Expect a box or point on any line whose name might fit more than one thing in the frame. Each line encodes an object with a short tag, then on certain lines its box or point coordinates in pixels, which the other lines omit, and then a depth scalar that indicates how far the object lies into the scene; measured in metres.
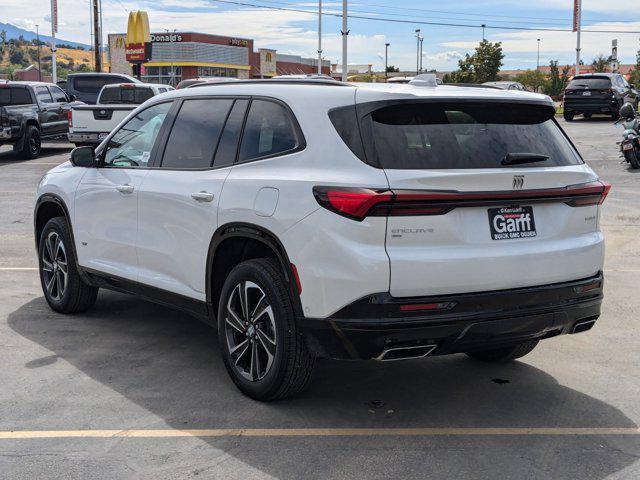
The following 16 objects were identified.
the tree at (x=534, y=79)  91.88
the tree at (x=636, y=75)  76.31
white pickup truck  20.02
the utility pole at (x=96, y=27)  48.40
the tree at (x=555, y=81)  75.75
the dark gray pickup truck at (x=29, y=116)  21.86
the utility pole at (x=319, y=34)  64.56
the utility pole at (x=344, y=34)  35.93
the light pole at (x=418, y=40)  106.94
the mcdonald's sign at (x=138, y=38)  52.56
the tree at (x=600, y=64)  93.56
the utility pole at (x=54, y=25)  55.33
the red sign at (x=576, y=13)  60.75
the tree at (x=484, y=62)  76.06
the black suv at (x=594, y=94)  31.28
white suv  4.32
